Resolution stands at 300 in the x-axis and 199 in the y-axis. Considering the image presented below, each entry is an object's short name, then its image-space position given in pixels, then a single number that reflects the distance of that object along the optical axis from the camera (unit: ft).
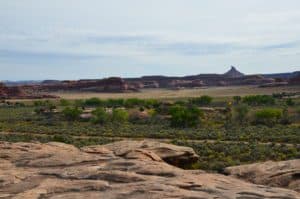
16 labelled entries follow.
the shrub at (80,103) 388.37
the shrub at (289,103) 313.32
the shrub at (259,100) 342.64
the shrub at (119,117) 238.27
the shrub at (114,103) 362.00
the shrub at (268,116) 211.82
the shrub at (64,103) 372.60
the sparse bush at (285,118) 209.38
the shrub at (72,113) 250.37
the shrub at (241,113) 225.35
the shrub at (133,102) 341.21
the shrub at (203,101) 358.64
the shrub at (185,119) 203.51
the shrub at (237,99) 380.29
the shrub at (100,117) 231.09
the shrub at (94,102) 378.94
